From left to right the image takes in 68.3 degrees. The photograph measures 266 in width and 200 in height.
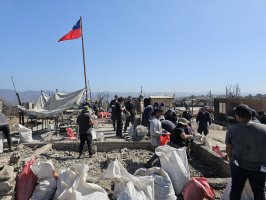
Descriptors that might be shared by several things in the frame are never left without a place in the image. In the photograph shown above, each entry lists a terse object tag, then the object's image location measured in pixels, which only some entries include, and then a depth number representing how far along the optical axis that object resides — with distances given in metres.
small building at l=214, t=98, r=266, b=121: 12.54
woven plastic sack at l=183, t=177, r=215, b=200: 2.83
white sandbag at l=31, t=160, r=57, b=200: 2.75
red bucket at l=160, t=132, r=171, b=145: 4.22
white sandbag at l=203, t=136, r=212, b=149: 5.24
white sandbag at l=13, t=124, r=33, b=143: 6.45
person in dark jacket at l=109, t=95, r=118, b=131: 7.88
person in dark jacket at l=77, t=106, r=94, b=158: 5.21
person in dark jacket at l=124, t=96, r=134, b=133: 8.30
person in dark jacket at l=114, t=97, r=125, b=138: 7.31
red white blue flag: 10.10
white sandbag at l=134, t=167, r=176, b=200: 2.91
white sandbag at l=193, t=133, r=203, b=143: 5.67
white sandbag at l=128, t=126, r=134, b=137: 7.14
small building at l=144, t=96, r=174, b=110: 13.14
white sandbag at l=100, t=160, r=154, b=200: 2.60
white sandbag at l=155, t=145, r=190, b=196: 3.17
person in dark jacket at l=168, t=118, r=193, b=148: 3.96
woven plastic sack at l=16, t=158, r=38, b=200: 2.74
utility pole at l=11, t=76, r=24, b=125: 8.78
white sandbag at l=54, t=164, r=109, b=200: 2.60
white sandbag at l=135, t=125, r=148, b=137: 6.73
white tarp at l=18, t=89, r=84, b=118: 8.07
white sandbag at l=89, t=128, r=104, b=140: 6.36
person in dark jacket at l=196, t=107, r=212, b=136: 7.09
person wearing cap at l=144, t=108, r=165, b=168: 4.21
